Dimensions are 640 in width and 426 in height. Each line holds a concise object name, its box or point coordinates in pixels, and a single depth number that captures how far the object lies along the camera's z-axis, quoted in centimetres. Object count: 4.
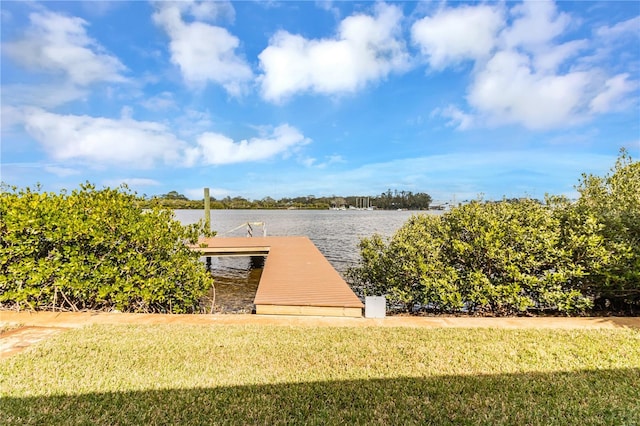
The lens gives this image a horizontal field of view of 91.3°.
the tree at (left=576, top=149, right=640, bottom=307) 424
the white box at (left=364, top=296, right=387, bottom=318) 417
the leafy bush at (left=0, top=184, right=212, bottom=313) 401
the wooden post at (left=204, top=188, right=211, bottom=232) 1372
